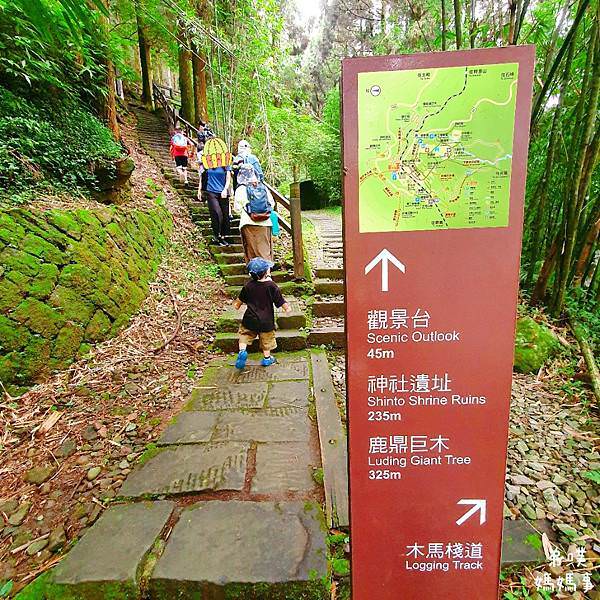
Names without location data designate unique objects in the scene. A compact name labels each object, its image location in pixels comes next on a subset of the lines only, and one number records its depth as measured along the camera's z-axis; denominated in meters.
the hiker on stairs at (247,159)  4.61
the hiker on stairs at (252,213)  4.54
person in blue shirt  5.88
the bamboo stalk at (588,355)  3.11
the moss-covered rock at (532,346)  3.55
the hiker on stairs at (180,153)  7.56
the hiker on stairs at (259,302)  3.48
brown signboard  1.08
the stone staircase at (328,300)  3.95
